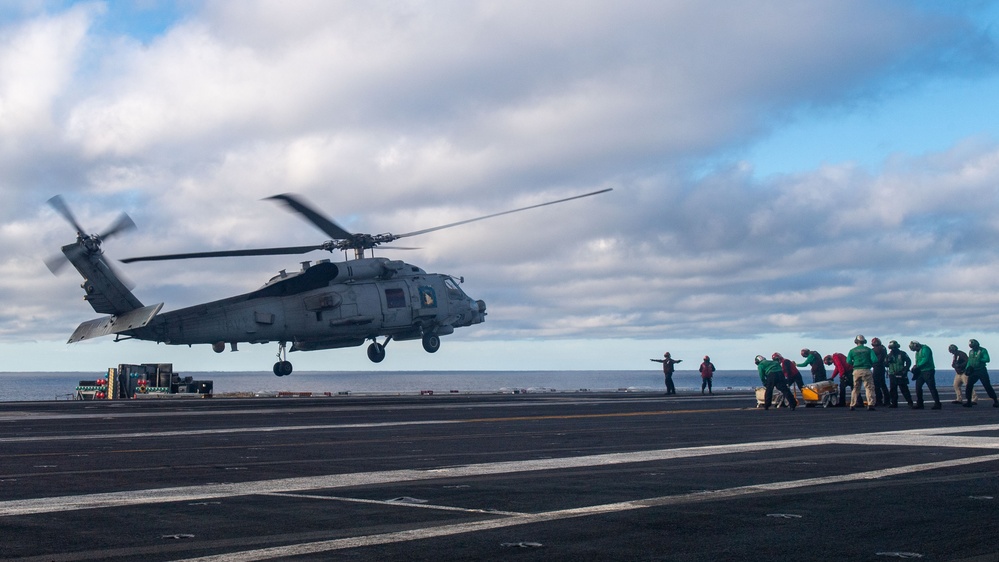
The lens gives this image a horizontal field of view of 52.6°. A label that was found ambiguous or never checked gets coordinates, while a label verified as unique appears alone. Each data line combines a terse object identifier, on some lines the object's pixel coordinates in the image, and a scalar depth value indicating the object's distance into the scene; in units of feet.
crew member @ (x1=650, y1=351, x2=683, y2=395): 140.32
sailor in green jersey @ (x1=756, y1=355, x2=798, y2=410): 89.97
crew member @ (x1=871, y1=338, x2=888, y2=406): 89.63
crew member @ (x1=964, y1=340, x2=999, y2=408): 89.61
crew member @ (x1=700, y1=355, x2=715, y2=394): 149.38
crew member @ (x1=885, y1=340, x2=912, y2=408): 90.27
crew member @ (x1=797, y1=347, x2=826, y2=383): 96.17
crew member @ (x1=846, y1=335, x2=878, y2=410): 86.12
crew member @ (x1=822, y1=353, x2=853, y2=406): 92.17
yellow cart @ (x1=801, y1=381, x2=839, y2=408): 93.09
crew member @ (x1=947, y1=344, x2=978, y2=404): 94.07
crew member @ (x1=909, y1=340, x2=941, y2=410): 89.86
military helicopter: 132.57
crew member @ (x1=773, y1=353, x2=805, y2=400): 95.09
